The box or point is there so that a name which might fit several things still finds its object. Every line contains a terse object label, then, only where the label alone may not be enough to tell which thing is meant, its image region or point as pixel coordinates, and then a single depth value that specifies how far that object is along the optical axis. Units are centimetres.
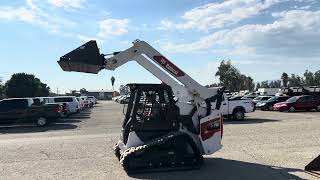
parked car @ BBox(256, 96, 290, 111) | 2426
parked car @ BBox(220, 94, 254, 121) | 1537
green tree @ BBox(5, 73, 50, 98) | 4505
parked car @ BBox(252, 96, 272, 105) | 2611
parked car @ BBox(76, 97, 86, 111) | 2615
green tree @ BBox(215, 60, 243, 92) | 5904
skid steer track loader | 590
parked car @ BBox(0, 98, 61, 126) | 1521
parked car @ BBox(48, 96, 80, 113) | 2150
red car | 2158
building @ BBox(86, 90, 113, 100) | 9246
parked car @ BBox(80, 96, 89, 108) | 2968
